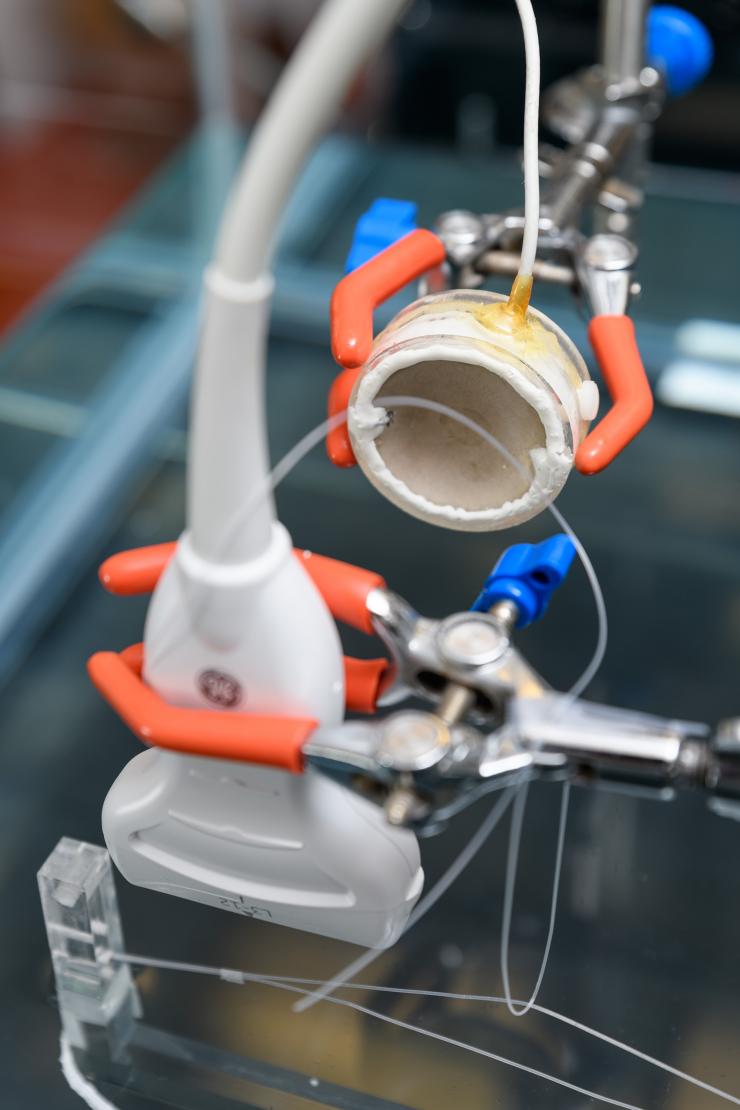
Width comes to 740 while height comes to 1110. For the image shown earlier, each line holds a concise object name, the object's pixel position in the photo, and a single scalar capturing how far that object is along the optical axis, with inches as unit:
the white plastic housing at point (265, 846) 19.4
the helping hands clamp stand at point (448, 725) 16.3
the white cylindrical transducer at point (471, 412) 17.2
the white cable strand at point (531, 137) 16.8
